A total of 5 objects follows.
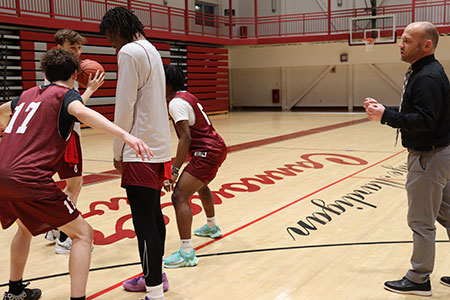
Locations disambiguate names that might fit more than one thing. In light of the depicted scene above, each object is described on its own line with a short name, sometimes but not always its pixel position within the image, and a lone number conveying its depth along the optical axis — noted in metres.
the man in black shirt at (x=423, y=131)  2.74
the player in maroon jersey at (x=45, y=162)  2.36
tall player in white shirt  2.56
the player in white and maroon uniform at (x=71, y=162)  3.75
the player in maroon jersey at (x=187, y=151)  3.49
